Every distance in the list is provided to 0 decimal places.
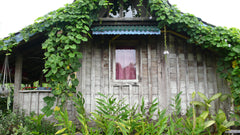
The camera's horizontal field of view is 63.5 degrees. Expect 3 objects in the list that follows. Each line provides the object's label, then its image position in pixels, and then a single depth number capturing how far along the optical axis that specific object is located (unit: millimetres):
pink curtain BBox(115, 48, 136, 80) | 5871
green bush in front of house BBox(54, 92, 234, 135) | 4398
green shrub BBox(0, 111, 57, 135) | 4793
